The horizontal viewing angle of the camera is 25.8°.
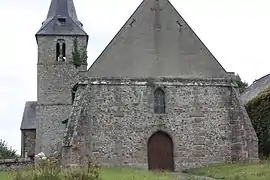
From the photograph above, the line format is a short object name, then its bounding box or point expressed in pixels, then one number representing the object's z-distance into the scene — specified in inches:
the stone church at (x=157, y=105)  1104.8
